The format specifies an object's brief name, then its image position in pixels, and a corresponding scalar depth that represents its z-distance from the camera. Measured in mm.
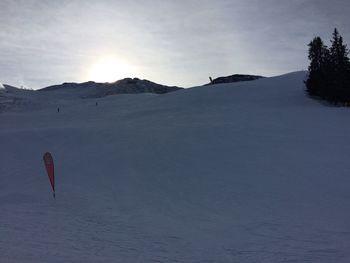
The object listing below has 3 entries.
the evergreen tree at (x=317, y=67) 36219
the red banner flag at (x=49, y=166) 14516
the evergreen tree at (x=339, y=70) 34906
